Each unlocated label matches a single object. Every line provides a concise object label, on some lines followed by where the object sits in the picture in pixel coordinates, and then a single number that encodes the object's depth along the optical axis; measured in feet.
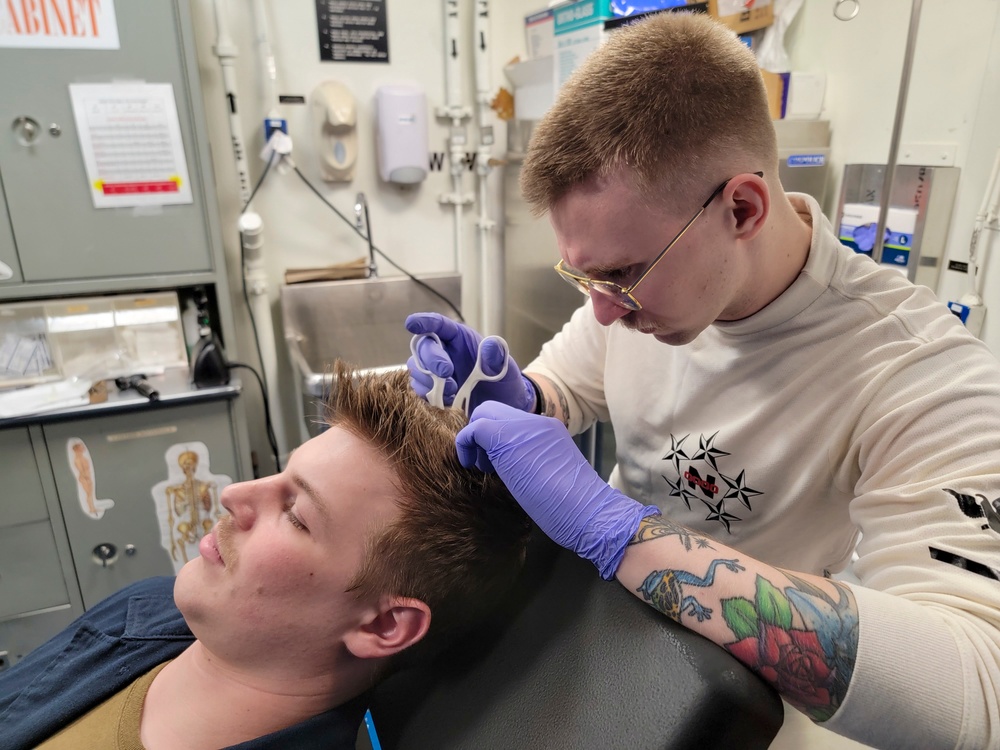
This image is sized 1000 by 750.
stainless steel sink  8.56
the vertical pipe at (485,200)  8.50
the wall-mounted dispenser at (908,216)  6.38
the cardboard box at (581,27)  6.33
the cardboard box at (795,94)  7.32
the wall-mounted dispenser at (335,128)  7.76
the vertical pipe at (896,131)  5.04
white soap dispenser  8.13
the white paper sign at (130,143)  6.11
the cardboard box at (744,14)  7.22
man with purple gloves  2.32
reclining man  3.14
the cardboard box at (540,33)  7.68
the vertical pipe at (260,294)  7.64
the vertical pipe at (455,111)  8.41
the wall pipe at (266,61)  7.53
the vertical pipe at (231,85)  7.34
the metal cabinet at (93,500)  6.54
